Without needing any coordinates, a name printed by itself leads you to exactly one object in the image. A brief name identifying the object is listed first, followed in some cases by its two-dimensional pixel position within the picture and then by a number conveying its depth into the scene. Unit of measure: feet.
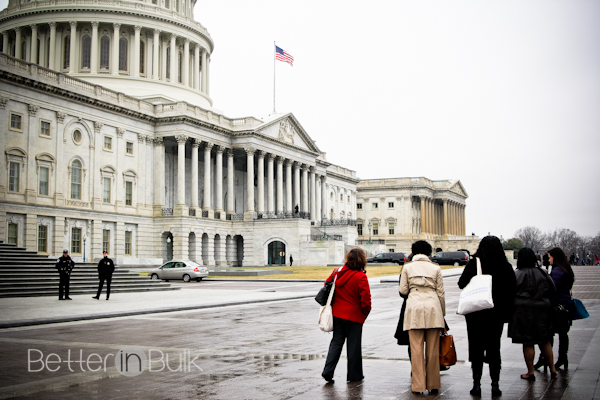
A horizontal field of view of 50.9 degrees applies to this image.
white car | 150.10
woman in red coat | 31.07
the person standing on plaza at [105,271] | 88.12
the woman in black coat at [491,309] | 29.12
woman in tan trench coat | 28.66
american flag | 252.21
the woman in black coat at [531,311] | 31.40
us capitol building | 172.65
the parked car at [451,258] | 228.02
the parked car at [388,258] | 234.99
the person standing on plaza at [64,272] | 85.92
